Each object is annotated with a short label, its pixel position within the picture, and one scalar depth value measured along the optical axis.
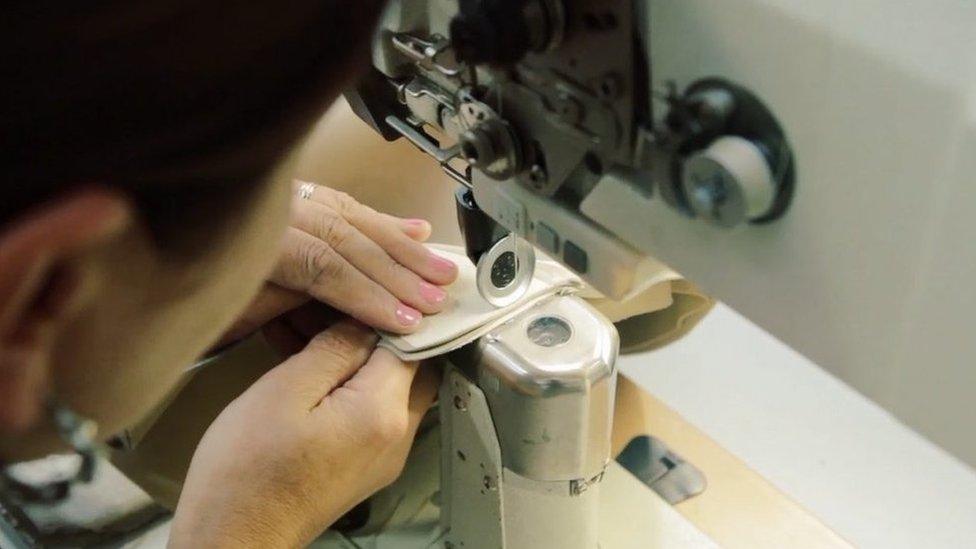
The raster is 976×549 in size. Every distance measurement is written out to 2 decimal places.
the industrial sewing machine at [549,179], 0.49
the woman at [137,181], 0.37
